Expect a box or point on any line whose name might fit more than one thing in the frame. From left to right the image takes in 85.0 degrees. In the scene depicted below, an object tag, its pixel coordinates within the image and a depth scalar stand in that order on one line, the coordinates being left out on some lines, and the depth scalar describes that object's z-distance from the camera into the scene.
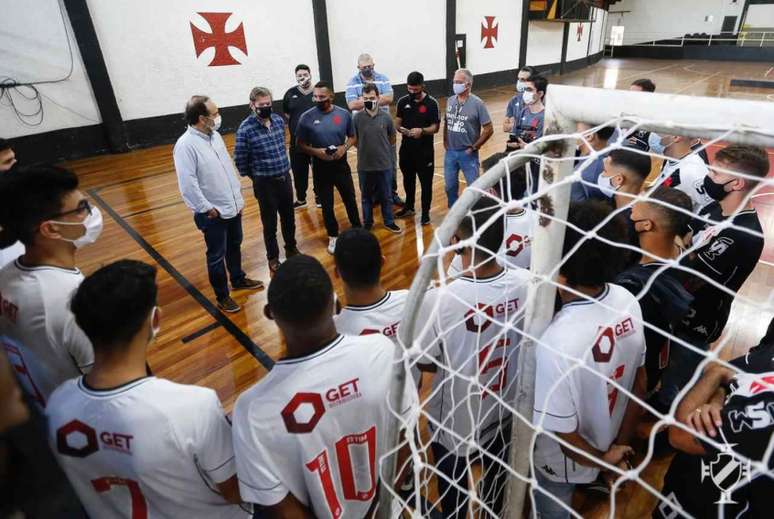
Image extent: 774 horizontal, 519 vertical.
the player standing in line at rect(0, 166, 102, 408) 1.41
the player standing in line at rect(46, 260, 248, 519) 1.00
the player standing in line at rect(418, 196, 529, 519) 1.43
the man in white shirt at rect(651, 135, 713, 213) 2.38
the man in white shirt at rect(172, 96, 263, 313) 2.83
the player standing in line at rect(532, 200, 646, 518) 1.20
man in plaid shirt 3.35
